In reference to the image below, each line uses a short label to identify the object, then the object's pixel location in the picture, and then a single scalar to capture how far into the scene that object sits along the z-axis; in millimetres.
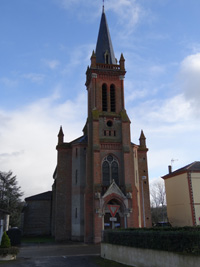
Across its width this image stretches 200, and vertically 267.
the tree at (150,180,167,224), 80569
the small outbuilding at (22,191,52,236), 47781
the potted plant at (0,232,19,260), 20234
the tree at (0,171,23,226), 49597
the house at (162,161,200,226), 38119
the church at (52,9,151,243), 33844
